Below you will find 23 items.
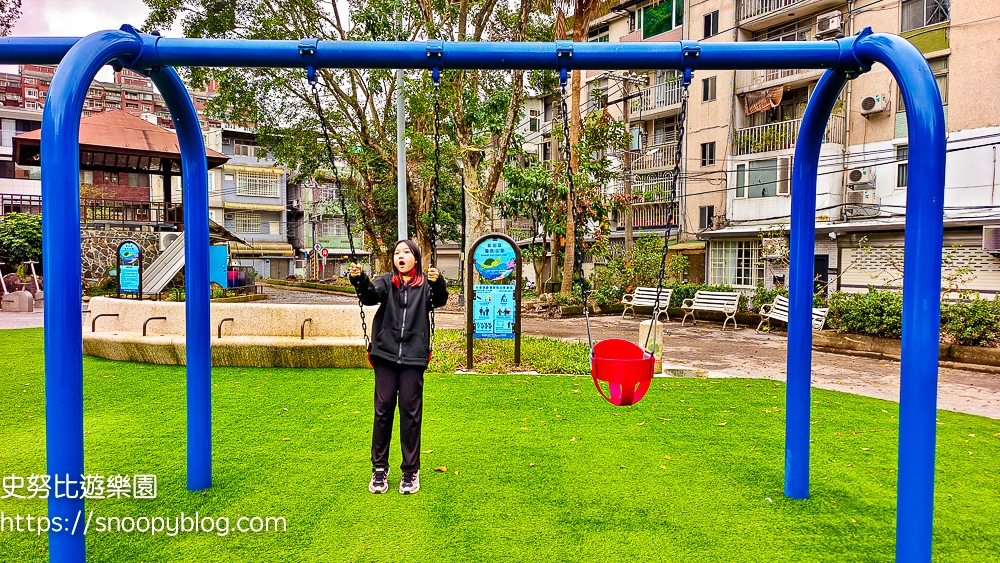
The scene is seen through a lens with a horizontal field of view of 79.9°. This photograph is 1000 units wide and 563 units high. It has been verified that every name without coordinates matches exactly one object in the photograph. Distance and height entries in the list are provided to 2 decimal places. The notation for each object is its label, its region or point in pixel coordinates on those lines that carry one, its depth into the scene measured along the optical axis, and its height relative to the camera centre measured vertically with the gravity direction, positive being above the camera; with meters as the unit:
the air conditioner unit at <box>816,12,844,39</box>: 19.59 +7.93
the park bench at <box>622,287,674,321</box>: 18.02 -1.08
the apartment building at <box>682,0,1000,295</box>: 16.93 +4.00
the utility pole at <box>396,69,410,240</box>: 13.04 +2.41
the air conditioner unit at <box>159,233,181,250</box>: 24.52 +0.93
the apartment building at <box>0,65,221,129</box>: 51.38 +17.37
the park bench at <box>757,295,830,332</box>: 14.33 -1.20
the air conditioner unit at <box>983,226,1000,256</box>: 15.59 +0.64
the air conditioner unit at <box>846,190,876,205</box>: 19.41 +2.16
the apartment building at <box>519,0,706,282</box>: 25.17 +6.40
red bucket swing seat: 3.84 -0.72
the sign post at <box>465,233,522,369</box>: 9.05 -0.48
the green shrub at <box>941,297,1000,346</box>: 10.06 -1.01
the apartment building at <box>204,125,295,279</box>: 44.75 +4.63
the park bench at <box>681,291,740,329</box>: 16.48 -1.13
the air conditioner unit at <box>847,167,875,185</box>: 19.50 +2.89
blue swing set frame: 2.69 +0.41
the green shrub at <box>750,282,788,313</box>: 16.59 -0.95
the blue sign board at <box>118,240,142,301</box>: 17.41 -0.19
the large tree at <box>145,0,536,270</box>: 13.66 +4.55
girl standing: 3.99 -0.60
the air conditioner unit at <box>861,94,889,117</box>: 19.25 +5.17
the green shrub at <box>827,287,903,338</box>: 10.91 -0.94
